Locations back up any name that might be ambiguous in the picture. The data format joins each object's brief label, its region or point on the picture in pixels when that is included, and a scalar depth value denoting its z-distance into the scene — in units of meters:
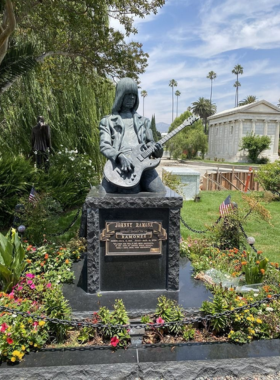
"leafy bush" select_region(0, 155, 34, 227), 7.32
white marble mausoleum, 47.06
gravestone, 3.72
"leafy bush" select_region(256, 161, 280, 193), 12.85
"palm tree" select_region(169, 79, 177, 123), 101.26
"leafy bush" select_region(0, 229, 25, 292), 3.77
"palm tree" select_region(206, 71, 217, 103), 89.38
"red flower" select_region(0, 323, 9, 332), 2.80
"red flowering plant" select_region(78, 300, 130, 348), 2.99
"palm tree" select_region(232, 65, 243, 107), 81.69
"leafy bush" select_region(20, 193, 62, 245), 5.31
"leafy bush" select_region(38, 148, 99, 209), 8.94
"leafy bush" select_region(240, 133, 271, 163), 41.34
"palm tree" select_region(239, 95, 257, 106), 68.78
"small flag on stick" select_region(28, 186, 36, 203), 5.56
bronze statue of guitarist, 3.93
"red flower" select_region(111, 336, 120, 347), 2.87
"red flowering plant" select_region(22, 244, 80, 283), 4.14
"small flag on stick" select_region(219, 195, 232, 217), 5.66
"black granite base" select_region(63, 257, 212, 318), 3.46
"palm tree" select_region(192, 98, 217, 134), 81.06
